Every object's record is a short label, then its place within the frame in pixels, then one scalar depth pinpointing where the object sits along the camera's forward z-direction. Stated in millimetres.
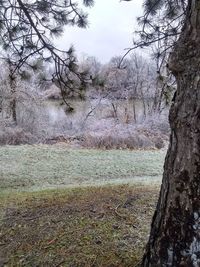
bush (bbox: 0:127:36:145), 5462
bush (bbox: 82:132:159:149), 5111
